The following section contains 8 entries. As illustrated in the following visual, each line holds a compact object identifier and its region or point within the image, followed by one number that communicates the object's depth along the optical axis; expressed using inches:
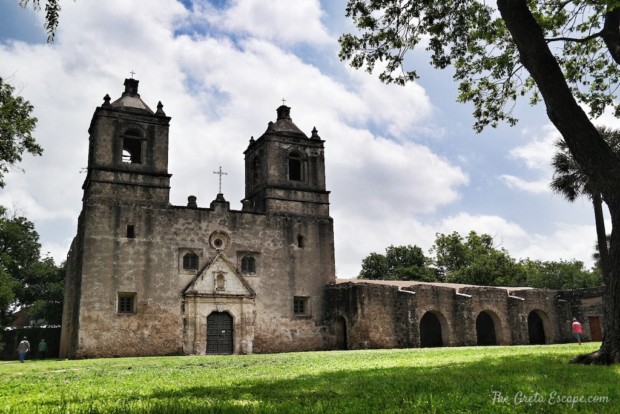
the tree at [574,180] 847.7
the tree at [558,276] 2182.6
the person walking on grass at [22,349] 945.5
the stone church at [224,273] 905.5
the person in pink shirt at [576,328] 921.8
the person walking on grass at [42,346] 1093.8
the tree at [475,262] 1847.9
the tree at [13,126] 565.0
